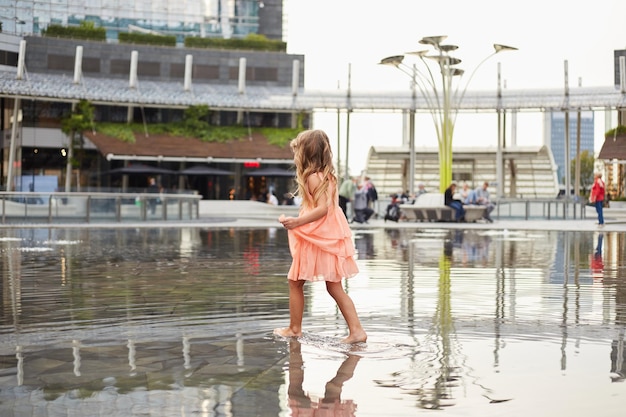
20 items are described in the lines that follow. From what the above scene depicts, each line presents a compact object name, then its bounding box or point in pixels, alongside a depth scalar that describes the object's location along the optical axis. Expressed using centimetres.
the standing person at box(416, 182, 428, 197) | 4208
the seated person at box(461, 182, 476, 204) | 3850
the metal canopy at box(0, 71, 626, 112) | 5878
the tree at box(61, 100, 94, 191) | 5741
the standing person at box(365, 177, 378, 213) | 3451
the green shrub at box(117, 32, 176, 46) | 6819
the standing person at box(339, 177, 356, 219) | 3038
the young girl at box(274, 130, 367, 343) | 671
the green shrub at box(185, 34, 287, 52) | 7012
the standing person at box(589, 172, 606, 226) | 3091
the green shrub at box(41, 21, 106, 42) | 6756
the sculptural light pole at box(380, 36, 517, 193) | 3744
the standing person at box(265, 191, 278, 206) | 5309
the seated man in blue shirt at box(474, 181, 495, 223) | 3722
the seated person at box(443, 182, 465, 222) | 3494
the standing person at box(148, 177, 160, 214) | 3422
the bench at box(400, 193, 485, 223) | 3588
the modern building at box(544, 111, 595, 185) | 5711
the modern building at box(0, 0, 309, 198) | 6000
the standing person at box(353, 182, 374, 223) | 3284
